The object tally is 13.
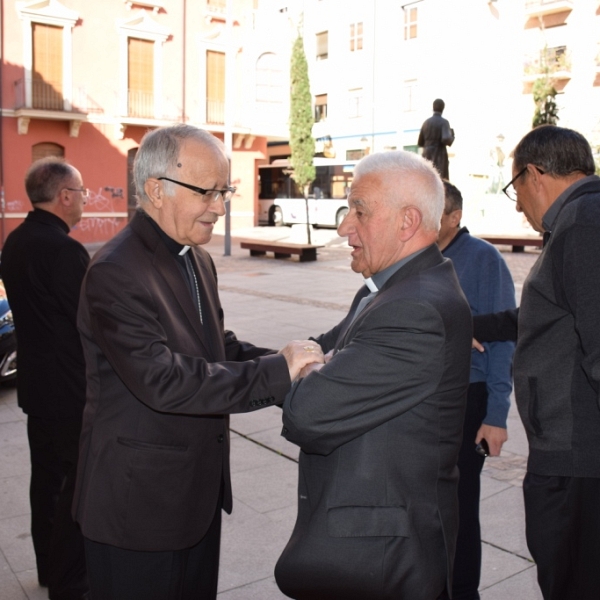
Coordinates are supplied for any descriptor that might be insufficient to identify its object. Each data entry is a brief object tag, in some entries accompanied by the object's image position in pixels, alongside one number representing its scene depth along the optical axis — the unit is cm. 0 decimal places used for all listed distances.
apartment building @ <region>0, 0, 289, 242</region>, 2325
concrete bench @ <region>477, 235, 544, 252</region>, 2122
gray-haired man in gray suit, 176
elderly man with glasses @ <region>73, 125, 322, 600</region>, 195
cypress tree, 2447
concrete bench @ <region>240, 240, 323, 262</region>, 1928
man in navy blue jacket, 309
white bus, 3159
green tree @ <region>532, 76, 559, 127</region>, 1933
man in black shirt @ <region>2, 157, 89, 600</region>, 318
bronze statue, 1013
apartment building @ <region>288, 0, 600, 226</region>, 3067
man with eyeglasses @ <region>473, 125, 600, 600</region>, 216
